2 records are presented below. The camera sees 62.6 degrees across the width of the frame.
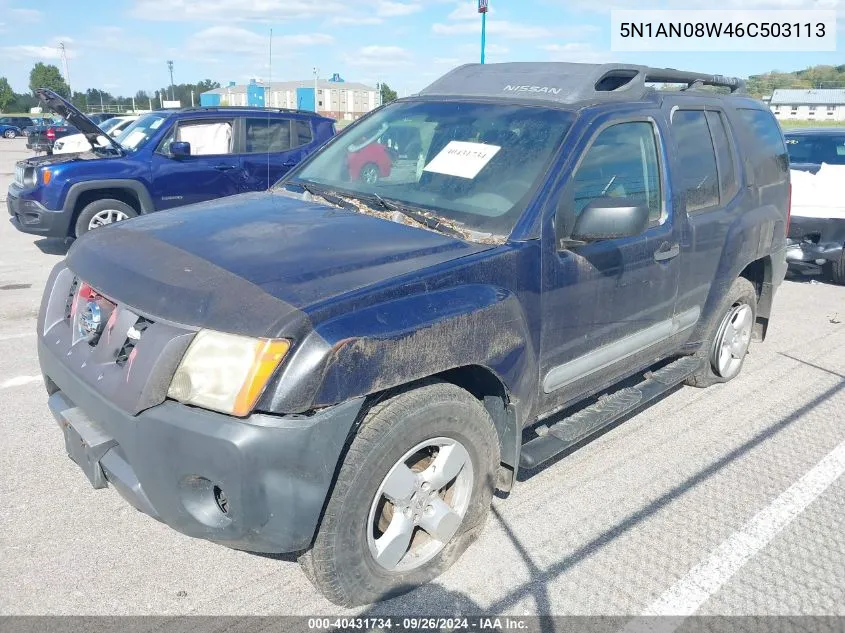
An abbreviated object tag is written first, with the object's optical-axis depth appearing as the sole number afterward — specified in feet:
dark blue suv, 7.20
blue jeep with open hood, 27.02
